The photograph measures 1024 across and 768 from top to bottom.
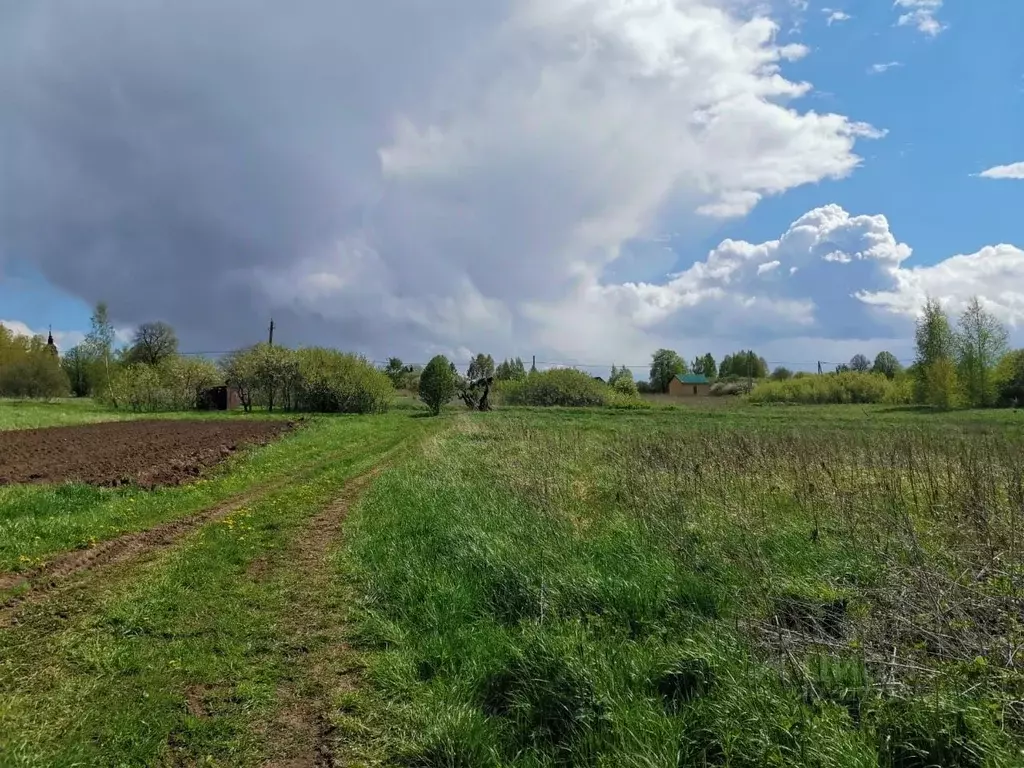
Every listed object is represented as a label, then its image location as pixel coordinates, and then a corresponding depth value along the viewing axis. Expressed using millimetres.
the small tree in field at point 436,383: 41844
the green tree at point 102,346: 58594
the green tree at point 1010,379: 48219
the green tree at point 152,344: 68500
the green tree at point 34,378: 60344
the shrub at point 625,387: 59594
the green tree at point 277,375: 48344
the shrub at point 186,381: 50281
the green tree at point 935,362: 48562
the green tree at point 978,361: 49250
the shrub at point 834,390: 61094
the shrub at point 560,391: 55938
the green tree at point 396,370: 68175
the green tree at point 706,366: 117250
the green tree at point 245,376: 49031
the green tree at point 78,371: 73062
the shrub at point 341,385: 45469
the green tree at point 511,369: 78456
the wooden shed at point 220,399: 49312
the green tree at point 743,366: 110938
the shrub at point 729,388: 75781
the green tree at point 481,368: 48959
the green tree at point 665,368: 100812
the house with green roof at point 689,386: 90562
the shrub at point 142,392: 49531
